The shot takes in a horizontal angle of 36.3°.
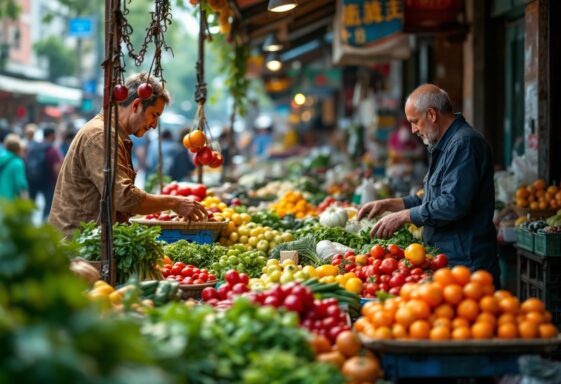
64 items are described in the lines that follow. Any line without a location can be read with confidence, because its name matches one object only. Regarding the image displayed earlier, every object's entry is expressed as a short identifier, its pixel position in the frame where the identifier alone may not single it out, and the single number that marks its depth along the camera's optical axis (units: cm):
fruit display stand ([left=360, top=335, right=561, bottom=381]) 403
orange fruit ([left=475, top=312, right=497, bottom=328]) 410
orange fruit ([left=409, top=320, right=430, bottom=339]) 408
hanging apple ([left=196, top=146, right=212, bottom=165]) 794
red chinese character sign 1119
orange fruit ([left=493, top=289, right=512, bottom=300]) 429
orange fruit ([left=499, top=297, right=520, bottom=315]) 418
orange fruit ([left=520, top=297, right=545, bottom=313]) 423
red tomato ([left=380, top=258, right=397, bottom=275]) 543
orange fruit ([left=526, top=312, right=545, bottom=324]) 414
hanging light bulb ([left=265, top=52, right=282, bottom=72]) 1664
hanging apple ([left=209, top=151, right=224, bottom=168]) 804
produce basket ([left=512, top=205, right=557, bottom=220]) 846
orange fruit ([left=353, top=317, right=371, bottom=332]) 431
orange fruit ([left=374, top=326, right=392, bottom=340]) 410
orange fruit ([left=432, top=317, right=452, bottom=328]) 412
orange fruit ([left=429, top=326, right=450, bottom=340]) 406
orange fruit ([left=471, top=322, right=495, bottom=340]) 405
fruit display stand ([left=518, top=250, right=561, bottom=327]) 710
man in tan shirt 592
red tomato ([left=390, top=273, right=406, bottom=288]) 522
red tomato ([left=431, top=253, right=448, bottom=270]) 548
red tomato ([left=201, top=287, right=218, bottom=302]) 494
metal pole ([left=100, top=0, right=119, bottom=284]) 506
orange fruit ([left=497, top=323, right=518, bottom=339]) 407
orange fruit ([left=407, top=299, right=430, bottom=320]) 416
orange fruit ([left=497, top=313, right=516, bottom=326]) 411
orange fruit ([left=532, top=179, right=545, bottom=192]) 875
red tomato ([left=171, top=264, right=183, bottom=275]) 582
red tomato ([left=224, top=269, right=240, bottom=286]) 516
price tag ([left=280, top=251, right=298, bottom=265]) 626
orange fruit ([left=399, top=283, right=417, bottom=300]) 438
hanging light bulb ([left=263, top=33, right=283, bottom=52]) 1346
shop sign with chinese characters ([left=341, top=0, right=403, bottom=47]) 1147
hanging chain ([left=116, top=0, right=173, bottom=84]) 603
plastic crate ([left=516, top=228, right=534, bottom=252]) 740
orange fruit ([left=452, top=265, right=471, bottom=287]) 429
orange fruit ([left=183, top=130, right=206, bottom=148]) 778
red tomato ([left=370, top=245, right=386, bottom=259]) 577
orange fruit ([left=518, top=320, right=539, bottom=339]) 407
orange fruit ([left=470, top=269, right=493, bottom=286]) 427
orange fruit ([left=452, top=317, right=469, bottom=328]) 411
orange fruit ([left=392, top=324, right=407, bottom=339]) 411
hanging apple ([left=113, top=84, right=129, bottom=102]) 517
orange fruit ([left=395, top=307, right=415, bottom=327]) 415
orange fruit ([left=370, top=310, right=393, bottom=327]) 421
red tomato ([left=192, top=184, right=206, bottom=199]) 888
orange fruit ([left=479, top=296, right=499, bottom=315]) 414
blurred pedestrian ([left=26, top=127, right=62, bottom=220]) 1647
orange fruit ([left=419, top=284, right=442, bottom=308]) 422
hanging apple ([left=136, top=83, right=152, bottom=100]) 600
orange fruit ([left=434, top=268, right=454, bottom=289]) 429
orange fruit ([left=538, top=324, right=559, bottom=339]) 409
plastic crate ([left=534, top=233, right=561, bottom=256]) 701
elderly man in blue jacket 577
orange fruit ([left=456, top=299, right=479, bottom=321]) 413
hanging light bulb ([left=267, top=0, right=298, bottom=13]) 740
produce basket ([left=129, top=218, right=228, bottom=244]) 738
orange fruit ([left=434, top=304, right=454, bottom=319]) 418
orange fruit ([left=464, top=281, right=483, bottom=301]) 420
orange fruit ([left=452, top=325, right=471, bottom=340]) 405
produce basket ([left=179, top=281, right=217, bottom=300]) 533
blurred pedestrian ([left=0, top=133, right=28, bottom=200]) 1390
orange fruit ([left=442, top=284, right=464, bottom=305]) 420
